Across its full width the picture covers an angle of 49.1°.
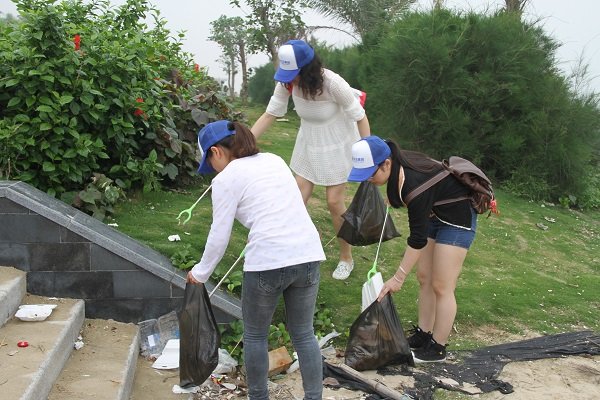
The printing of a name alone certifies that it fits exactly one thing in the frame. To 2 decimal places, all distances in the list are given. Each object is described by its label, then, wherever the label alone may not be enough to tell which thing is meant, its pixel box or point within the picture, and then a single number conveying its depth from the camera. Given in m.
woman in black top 3.70
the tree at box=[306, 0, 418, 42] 17.18
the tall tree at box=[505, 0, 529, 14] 12.34
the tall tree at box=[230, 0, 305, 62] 16.64
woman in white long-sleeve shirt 2.99
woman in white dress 4.50
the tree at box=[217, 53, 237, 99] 24.12
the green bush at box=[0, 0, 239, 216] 4.88
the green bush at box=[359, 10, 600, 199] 10.59
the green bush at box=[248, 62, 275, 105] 24.17
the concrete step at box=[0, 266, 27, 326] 3.54
